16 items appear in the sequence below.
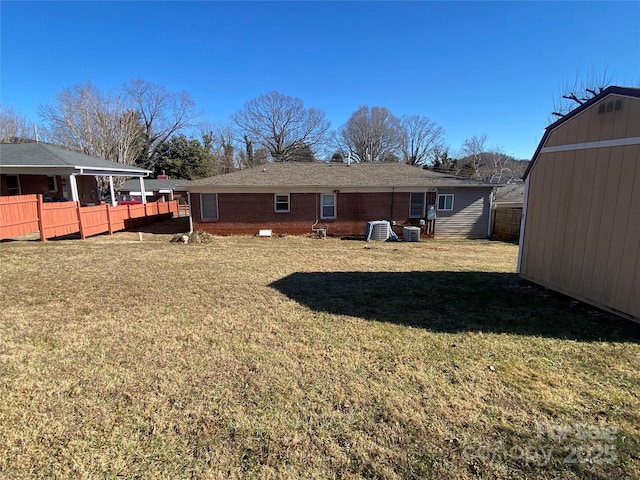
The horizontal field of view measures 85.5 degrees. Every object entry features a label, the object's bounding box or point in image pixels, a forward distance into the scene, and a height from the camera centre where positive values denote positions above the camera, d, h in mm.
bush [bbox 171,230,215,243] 13157 -1801
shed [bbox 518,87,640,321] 4816 -163
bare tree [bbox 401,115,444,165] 49956 +6137
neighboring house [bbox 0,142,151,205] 14883 +929
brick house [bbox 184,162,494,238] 16219 -506
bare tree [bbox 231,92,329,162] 45719 +7281
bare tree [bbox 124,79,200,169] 38938 +5948
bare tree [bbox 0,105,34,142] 33819 +6131
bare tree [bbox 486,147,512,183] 43250 +4251
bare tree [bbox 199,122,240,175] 44500 +5307
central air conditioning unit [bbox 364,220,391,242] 15909 -1762
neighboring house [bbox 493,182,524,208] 24461 +9
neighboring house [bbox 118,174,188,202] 33094 +274
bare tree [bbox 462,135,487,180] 42781 +4306
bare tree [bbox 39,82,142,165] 30219 +5389
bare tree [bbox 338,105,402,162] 48125 +7908
